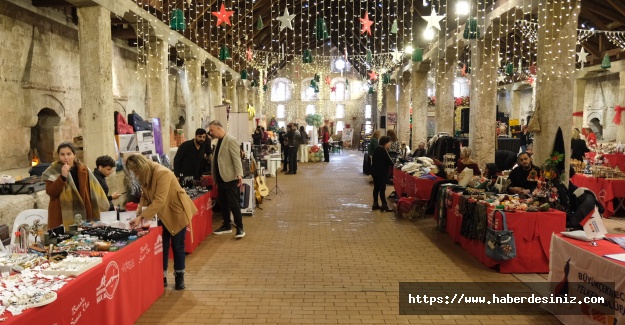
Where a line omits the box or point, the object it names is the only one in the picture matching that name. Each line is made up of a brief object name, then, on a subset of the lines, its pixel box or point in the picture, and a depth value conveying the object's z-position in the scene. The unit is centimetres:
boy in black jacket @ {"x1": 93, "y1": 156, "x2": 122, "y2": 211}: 465
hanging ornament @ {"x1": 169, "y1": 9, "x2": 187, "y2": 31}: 778
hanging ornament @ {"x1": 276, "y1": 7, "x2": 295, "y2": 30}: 993
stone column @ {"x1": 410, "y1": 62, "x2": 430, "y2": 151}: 1588
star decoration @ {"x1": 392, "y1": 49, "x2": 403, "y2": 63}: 1397
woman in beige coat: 393
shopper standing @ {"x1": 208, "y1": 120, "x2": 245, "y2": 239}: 612
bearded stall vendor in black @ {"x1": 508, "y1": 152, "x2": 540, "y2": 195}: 582
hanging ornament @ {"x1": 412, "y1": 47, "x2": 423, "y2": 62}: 1084
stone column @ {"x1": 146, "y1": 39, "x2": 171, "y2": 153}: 1144
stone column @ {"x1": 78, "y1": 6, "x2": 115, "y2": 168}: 764
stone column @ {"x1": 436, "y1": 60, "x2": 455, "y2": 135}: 1328
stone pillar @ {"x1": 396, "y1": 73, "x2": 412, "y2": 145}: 1782
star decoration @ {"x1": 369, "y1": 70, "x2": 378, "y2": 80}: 1981
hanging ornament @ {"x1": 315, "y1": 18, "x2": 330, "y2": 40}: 930
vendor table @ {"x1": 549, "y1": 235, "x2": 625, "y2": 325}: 306
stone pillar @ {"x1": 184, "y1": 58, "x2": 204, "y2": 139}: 1441
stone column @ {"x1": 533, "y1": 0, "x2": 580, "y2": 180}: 693
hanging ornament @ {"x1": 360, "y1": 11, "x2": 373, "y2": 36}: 1103
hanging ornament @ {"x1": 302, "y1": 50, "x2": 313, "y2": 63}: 1211
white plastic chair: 402
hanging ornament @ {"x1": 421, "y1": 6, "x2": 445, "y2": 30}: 901
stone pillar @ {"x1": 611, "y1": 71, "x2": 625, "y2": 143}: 1552
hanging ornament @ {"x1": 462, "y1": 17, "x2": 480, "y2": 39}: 797
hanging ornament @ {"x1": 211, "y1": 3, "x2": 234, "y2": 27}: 950
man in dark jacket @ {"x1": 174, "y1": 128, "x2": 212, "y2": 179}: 681
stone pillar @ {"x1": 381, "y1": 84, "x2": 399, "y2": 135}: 2433
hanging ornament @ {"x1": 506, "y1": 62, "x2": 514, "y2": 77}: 1564
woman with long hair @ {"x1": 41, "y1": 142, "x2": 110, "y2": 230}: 414
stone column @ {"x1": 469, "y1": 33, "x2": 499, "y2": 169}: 970
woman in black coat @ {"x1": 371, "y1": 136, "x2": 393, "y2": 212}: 816
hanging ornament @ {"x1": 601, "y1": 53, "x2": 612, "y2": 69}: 1347
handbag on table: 478
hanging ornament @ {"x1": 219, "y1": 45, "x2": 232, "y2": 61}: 1195
